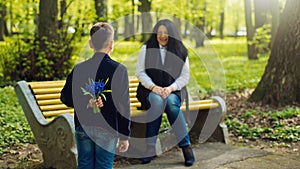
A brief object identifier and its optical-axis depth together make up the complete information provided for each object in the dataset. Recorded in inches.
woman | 212.5
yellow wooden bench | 186.5
